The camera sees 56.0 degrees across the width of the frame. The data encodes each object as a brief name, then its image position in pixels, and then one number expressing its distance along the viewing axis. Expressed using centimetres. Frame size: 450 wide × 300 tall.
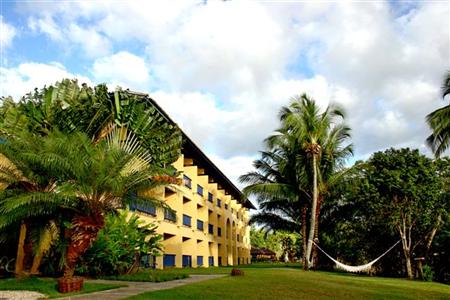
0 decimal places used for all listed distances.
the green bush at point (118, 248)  1836
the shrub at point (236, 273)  2045
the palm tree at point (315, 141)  2841
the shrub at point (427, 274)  2390
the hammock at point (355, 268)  2442
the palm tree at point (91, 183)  1396
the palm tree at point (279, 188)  3086
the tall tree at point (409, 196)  2473
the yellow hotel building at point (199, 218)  3384
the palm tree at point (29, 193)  1406
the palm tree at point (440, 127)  2446
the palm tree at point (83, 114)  1848
